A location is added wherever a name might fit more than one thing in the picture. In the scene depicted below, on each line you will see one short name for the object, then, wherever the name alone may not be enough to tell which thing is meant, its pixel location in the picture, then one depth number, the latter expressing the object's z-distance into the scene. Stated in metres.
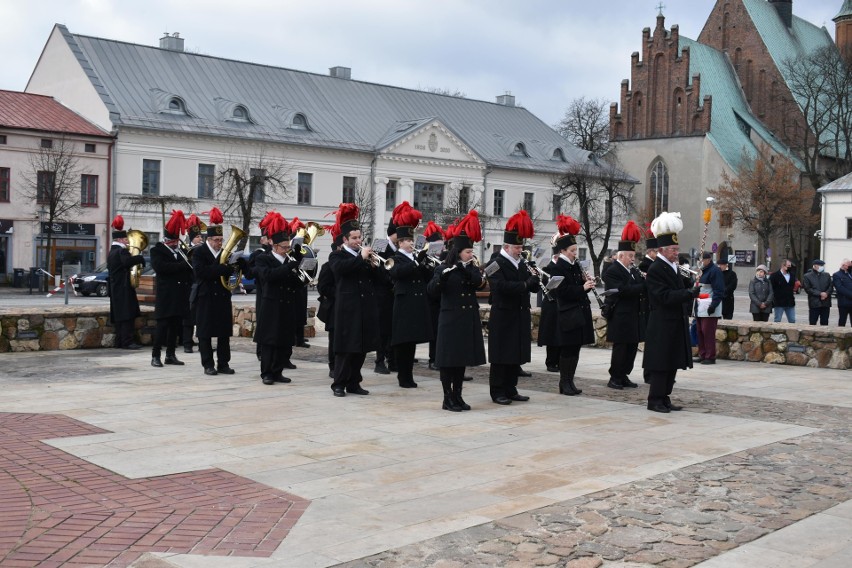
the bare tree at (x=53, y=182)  41.38
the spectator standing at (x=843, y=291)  19.45
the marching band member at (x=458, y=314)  10.02
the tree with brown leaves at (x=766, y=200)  59.78
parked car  36.31
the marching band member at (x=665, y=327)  10.23
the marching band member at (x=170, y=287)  13.50
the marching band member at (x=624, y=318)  12.34
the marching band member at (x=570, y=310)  11.34
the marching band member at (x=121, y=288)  15.48
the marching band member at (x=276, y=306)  11.74
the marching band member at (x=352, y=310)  10.78
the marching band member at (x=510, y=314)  10.45
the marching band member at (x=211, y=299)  12.47
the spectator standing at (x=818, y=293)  19.86
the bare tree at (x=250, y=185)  47.25
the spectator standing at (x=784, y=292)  19.95
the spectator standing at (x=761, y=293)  19.06
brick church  67.88
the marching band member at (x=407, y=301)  11.41
